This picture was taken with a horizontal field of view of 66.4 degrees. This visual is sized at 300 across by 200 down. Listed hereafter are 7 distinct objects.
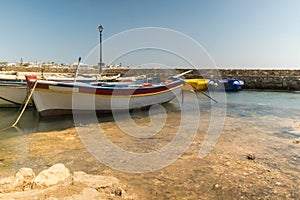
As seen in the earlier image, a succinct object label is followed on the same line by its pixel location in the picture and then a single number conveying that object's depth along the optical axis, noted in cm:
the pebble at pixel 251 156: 479
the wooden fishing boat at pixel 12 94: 1074
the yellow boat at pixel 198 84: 1936
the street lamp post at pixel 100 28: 1409
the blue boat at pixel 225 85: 2116
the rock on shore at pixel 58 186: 261
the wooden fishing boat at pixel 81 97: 827
